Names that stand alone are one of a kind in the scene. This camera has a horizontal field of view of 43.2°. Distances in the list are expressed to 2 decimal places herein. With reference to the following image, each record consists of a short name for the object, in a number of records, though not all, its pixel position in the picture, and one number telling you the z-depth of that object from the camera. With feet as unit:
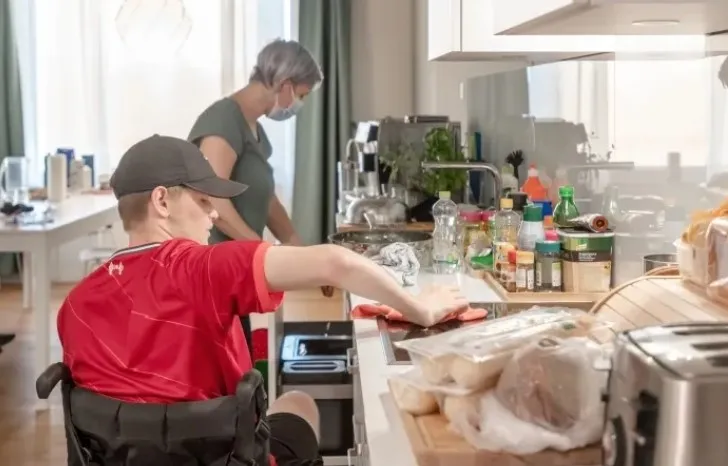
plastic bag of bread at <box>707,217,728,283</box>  4.59
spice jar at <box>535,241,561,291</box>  6.95
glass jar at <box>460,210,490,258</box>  8.47
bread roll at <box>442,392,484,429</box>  3.64
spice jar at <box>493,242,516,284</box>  7.28
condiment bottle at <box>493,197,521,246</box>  8.05
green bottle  7.38
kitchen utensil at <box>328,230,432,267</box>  8.55
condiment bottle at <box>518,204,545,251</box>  7.18
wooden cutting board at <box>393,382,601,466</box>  3.44
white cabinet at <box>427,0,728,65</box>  5.57
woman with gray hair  9.45
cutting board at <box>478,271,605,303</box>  6.72
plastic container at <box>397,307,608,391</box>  3.69
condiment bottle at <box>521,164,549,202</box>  8.82
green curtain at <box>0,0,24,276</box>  19.97
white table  12.55
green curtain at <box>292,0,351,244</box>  19.89
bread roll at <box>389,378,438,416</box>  3.95
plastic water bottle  8.16
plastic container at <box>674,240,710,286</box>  4.83
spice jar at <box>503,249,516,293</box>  7.04
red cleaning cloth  6.07
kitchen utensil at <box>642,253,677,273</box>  5.81
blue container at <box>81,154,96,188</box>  18.62
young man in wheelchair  5.08
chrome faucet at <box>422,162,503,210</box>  9.37
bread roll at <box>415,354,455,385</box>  3.87
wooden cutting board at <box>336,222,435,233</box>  10.82
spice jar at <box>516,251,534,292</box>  6.97
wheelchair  5.03
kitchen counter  3.92
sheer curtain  20.25
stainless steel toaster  2.48
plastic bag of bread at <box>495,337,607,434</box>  3.45
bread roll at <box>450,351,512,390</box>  3.67
